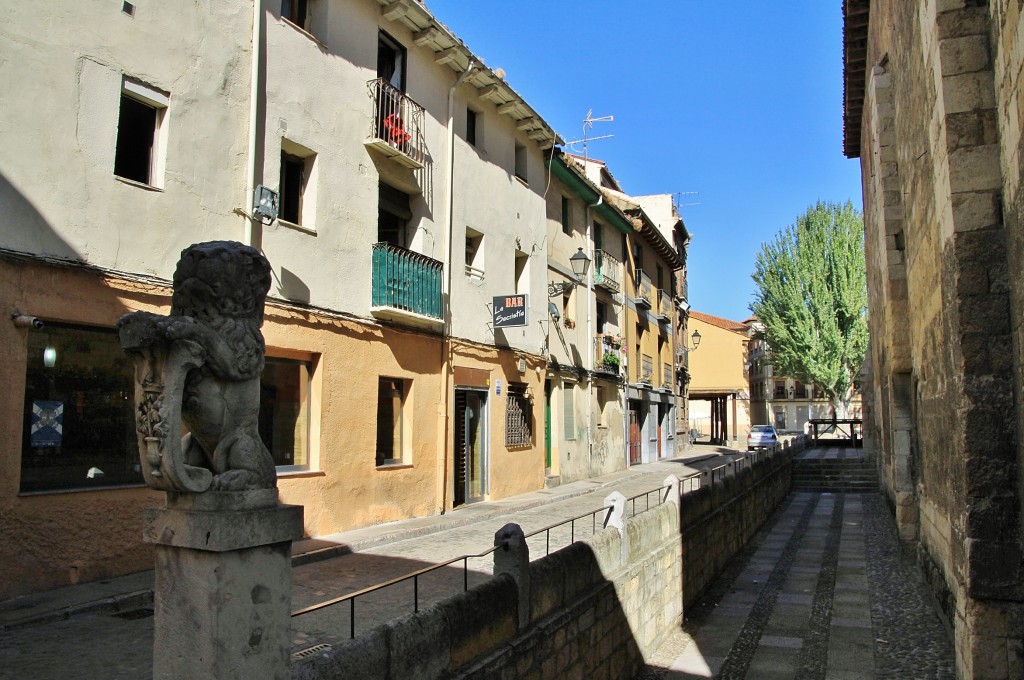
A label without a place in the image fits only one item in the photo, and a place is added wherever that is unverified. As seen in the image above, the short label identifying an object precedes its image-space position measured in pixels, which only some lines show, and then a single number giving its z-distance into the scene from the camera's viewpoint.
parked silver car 36.94
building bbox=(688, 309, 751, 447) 46.94
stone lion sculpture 2.82
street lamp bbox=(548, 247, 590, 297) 18.41
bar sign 14.70
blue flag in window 7.28
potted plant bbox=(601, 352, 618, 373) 22.05
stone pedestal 2.84
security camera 6.97
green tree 38.75
